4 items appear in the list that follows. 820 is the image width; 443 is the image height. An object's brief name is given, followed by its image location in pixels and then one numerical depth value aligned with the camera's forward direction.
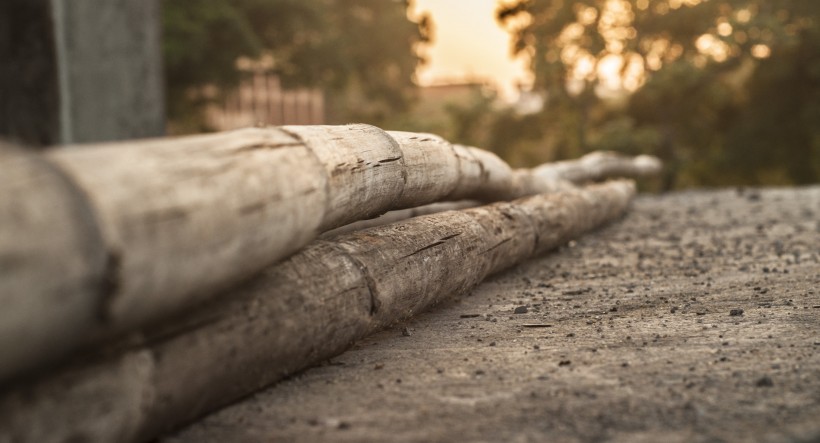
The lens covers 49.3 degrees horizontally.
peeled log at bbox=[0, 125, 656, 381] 1.64
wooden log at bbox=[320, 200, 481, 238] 3.75
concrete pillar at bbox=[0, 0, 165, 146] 8.37
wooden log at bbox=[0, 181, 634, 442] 1.93
